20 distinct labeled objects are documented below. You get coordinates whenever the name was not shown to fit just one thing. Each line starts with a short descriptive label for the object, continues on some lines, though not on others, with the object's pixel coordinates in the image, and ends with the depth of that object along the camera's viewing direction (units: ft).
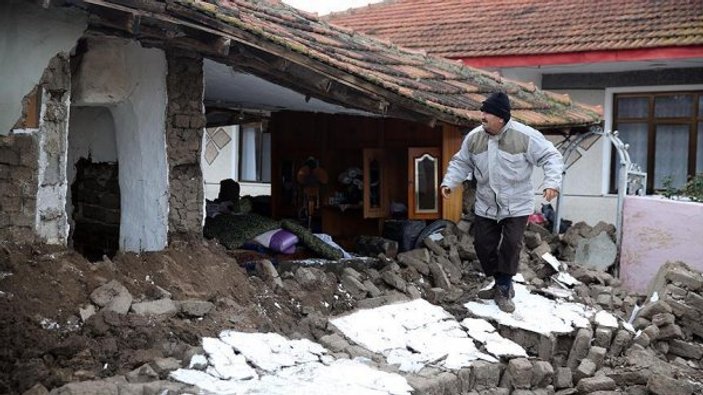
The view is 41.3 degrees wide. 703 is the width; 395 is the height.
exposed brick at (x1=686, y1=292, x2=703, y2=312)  28.58
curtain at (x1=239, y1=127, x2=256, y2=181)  64.39
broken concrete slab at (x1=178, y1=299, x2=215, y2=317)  20.88
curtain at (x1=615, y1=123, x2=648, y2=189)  47.16
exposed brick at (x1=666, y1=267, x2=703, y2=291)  29.22
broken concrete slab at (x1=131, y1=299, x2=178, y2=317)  20.15
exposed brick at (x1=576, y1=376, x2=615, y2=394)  23.44
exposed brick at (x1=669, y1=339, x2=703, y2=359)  27.63
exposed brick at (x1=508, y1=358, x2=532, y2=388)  22.68
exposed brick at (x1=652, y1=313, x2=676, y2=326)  27.96
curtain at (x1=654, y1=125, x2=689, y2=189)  46.21
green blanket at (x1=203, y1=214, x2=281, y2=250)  30.07
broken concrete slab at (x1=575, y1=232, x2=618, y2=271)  35.94
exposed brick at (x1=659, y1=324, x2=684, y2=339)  27.73
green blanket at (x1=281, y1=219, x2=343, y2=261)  29.76
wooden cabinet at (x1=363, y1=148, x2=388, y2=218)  33.91
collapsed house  21.06
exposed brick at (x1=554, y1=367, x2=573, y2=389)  23.79
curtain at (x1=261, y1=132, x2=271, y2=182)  63.93
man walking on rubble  25.18
